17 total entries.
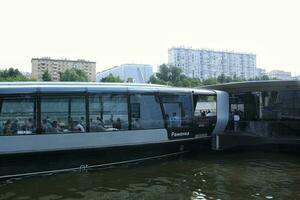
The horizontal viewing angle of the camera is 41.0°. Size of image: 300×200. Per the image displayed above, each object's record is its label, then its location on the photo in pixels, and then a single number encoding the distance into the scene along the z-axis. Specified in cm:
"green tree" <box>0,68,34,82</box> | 8531
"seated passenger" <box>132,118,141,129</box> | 1379
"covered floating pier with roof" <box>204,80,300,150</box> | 1655
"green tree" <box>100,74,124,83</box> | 7856
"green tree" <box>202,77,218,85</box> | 9188
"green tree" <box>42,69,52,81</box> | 7816
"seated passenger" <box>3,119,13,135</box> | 1170
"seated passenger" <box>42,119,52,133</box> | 1220
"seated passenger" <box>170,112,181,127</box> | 1480
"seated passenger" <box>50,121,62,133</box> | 1236
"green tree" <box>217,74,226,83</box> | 9652
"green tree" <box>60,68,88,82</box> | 8836
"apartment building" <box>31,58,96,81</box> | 14788
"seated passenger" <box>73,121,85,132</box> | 1276
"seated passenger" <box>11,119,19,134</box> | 1180
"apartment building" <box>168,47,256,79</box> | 14388
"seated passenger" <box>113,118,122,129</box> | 1346
